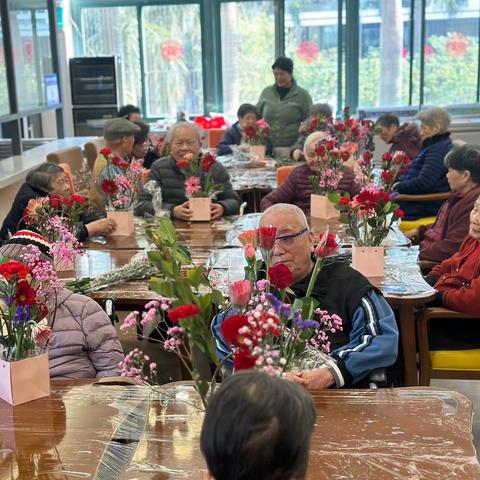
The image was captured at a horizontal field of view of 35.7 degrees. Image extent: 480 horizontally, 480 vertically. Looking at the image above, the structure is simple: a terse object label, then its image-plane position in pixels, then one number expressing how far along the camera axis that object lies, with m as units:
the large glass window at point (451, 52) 10.29
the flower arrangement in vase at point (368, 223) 3.03
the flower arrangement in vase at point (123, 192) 4.05
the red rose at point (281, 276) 1.81
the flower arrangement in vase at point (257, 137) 6.77
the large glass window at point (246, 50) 10.94
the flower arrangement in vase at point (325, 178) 4.30
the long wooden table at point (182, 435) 1.72
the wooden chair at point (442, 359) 3.05
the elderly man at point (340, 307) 2.27
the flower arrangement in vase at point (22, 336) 2.08
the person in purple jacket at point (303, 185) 4.66
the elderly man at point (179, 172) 4.78
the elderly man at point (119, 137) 5.24
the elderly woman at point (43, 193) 3.98
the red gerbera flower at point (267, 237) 1.80
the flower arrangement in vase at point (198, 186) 4.30
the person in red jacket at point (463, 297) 3.01
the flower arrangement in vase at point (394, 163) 4.59
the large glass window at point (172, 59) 11.08
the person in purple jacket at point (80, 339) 2.55
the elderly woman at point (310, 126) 6.60
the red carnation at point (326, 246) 1.92
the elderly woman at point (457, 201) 4.05
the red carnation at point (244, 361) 1.52
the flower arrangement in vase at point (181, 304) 1.57
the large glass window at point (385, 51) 10.39
